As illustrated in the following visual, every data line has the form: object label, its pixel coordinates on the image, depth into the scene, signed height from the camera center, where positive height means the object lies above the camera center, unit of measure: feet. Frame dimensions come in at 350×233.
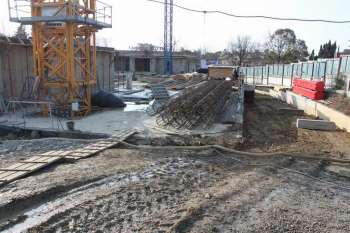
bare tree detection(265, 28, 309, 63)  226.17 +10.79
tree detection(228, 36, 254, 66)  278.67 +8.53
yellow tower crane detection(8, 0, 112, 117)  47.24 +2.11
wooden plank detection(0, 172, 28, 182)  22.76 -7.89
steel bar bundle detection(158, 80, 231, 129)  42.71 -6.63
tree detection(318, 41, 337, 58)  228.24 +8.75
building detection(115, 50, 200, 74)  214.46 -2.02
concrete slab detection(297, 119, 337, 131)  49.47 -8.76
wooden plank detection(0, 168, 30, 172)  24.68 -7.92
